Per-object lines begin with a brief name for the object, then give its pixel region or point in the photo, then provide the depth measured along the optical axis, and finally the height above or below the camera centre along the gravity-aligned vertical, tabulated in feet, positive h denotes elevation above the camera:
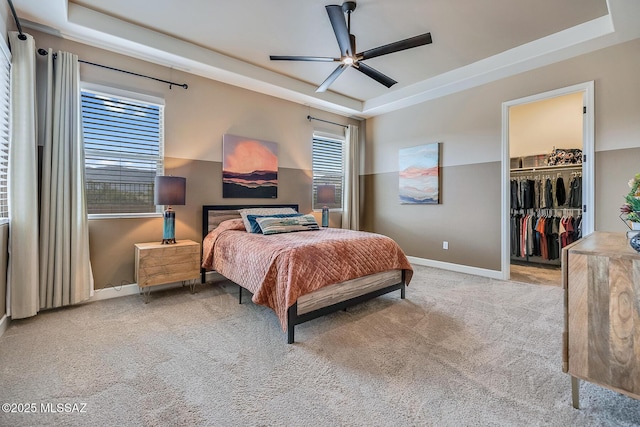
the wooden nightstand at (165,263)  9.80 -1.86
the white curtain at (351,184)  17.97 +1.82
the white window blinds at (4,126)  7.96 +2.47
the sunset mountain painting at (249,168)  13.33 +2.20
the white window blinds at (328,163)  17.03 +3.06
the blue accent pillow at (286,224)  11.21 -0.51
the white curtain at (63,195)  8.96 +0.53
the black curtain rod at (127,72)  9.10 +5.31
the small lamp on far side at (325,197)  15.38 +0.83
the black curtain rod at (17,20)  8.04 +5.59
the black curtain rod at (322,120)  16.35 +5.50
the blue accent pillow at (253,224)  11.52 -0.50
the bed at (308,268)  7.40 -1.70
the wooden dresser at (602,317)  4.29 -1.67
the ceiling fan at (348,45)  8.13 +5.29
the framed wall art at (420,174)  15.34 +2.16
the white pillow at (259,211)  12.55 +0.05
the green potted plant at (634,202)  4.84 +0.18
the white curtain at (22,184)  8.16 +0.81
